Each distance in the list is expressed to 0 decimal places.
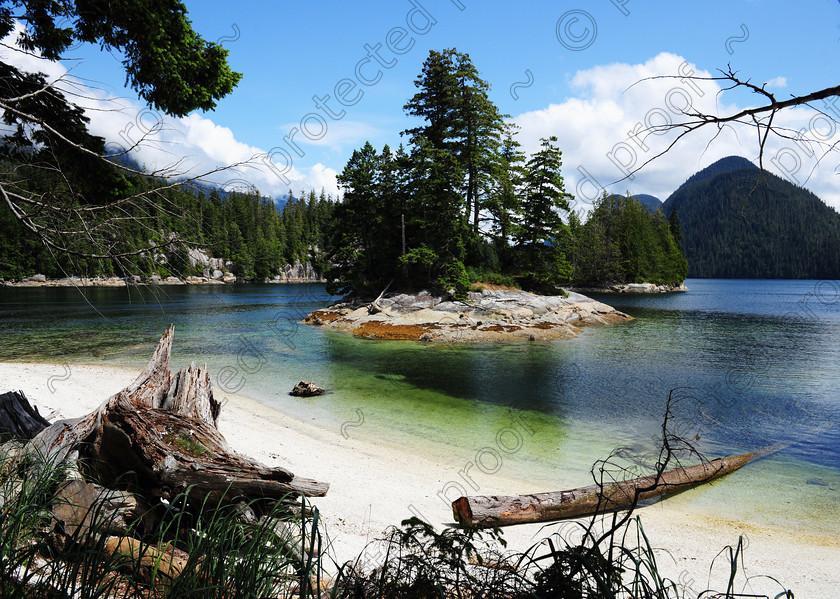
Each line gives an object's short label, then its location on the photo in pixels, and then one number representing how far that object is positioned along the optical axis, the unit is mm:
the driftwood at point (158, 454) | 3871
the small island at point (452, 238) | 29138
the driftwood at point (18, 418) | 5121
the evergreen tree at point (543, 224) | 37250
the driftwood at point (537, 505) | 5559
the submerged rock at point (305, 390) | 13094
